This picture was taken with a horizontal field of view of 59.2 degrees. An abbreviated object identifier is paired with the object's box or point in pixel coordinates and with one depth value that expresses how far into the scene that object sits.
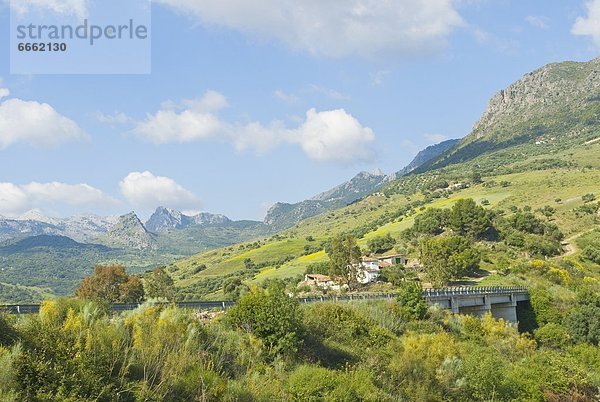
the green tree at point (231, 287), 66.96
